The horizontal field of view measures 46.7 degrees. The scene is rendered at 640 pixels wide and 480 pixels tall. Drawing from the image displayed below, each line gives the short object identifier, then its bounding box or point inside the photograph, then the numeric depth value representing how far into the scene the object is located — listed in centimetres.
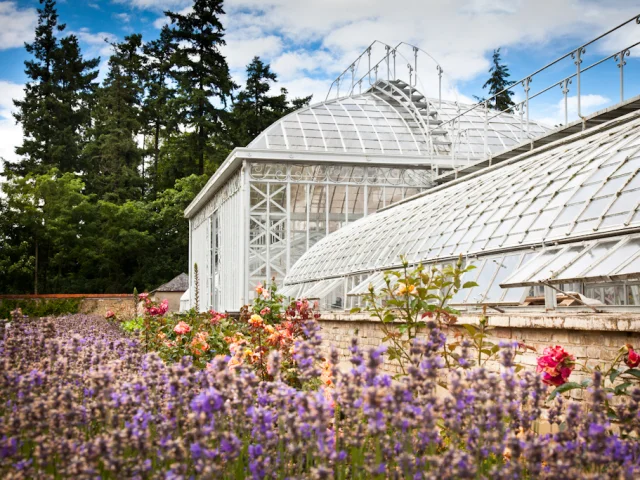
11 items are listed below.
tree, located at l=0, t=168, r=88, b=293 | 3788
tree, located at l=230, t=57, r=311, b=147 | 3919
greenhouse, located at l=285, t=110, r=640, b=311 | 740
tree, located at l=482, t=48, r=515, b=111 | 4247
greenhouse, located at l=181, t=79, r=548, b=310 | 1973
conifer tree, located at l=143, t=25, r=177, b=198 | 4328
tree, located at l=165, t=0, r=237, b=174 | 3953
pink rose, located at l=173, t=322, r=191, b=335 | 760
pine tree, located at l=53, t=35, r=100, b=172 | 4406
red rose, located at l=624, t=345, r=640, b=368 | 463
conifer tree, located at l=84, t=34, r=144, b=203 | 4312
